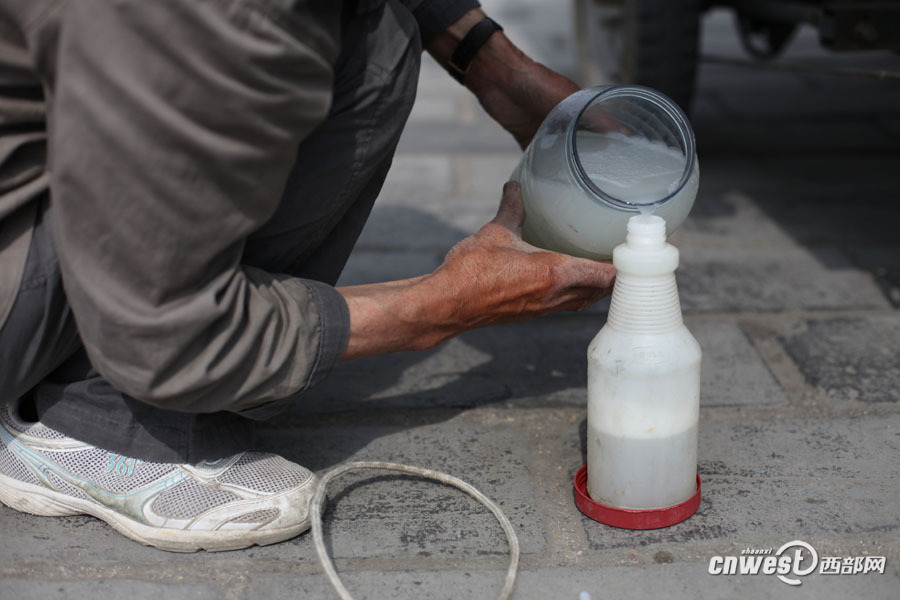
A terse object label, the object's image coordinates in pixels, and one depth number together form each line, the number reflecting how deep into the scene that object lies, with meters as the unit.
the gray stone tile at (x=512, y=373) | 2.06
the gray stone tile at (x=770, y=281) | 2.27
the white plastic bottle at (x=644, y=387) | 1.75
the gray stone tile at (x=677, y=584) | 1.75
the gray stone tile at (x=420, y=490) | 1.83
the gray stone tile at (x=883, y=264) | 2.30
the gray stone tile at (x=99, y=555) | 1.80
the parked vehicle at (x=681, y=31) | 2.37
